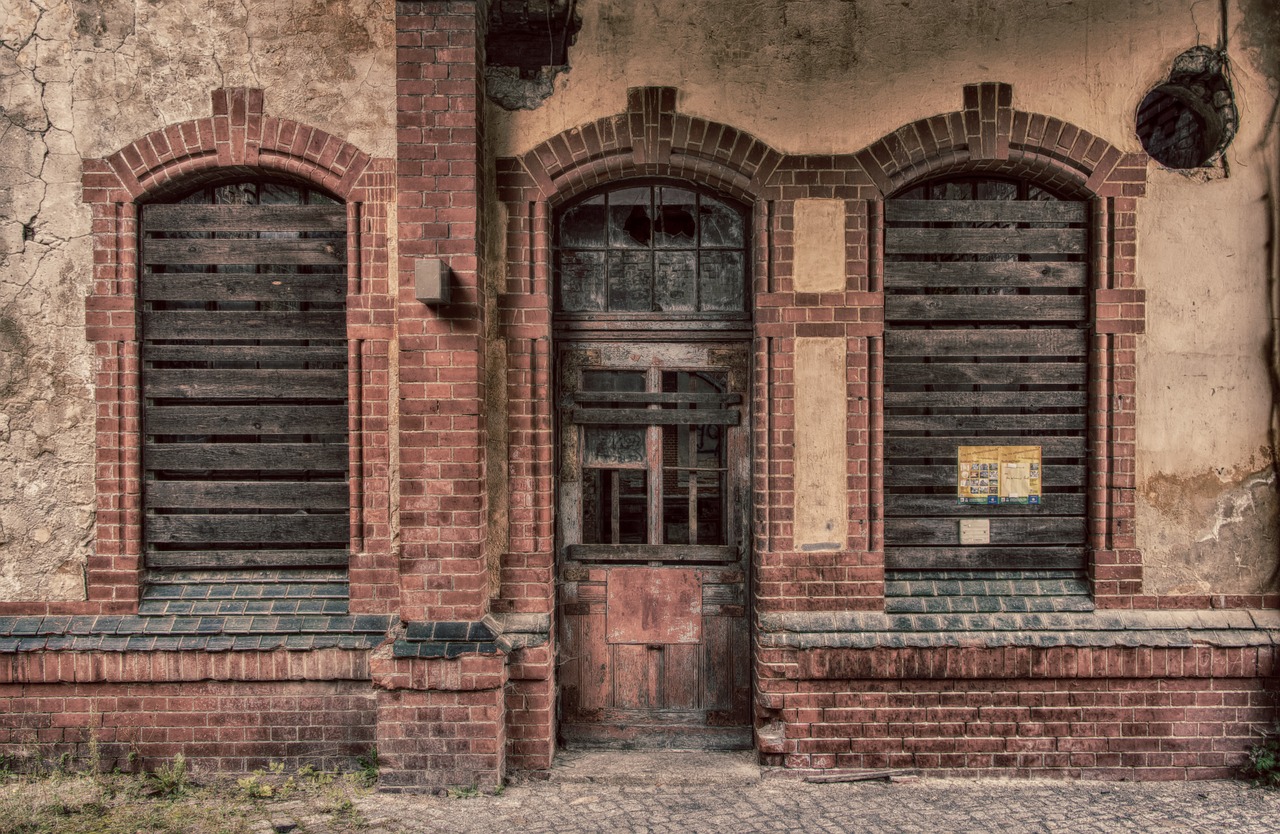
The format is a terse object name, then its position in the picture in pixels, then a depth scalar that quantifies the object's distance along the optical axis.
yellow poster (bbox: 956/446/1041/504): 4.49
